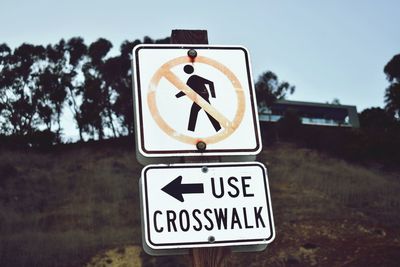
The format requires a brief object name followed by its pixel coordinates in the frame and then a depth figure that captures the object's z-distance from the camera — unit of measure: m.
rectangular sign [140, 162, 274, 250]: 2.30
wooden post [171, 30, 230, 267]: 2.34
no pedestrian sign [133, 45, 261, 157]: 2.48
